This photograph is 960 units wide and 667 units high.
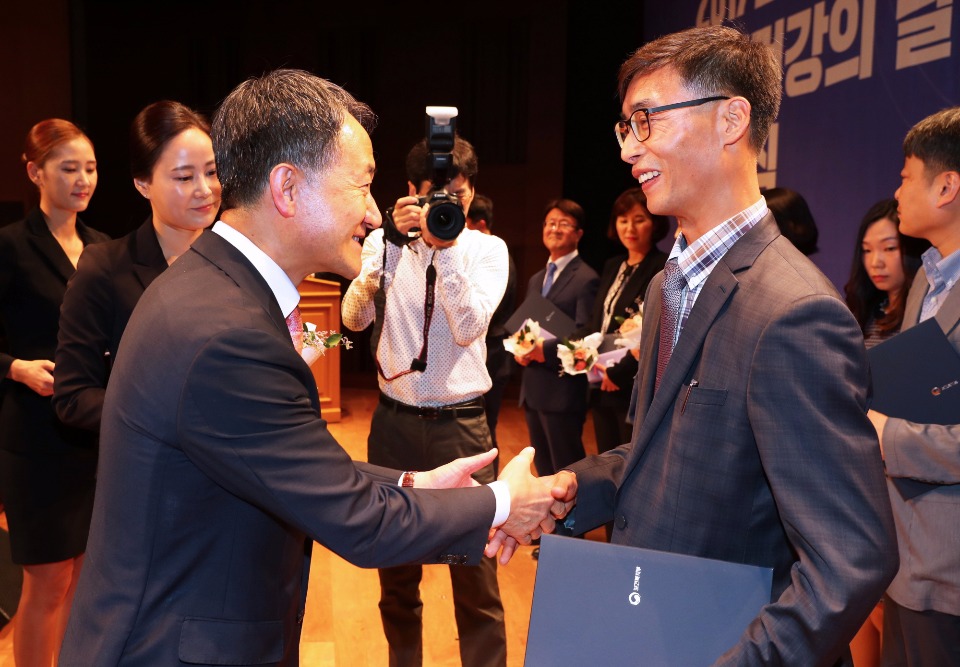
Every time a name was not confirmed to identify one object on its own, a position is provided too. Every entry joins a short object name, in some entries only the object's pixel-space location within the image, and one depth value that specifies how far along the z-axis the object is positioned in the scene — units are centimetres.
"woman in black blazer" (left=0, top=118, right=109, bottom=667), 269
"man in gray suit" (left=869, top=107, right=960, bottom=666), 206
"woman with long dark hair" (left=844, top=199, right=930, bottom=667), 275
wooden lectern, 725
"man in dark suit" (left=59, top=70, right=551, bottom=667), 132
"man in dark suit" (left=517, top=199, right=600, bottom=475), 464
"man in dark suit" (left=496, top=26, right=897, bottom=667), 121
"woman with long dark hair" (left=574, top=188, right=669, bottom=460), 430
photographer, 286
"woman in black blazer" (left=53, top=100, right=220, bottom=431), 238
